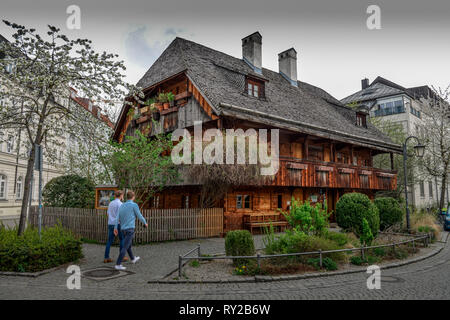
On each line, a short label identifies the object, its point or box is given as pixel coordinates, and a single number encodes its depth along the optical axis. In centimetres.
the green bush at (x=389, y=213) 1401
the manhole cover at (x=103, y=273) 730
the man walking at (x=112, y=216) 905
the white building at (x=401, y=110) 3738
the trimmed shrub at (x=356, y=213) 1078
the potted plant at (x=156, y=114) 2015
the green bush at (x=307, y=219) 909
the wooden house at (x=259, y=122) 1667
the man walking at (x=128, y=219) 827
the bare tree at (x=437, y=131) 2828
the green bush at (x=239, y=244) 827
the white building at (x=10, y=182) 2830
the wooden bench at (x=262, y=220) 1549
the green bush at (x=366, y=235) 959
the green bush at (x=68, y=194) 1587
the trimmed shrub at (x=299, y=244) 853
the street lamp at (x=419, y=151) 1430
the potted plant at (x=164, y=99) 1931
